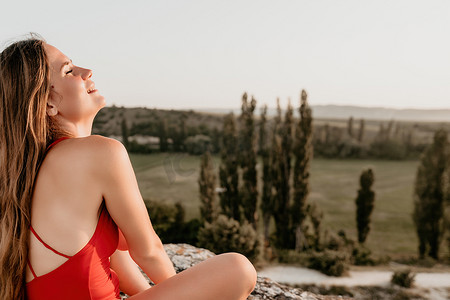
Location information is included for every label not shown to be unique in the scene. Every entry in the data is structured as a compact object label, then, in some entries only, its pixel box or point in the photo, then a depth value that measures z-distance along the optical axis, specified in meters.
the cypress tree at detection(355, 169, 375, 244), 18.27
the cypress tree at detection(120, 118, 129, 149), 20.83
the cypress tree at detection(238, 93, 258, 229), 18.16
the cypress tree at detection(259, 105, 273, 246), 18.48
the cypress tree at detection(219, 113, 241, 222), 18.36
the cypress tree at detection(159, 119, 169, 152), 23.72
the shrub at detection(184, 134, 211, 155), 24.92
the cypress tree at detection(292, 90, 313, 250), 17.69
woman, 1.35
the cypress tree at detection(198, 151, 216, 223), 18.09
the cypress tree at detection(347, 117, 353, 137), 32.28
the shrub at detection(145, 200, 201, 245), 17.55
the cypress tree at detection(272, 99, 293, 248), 18.19
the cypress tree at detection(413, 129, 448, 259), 17.72
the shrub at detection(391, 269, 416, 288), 13.95
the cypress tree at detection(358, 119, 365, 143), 31.95
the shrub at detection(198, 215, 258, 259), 13.59
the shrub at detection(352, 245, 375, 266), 17.06
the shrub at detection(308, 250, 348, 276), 14.69
